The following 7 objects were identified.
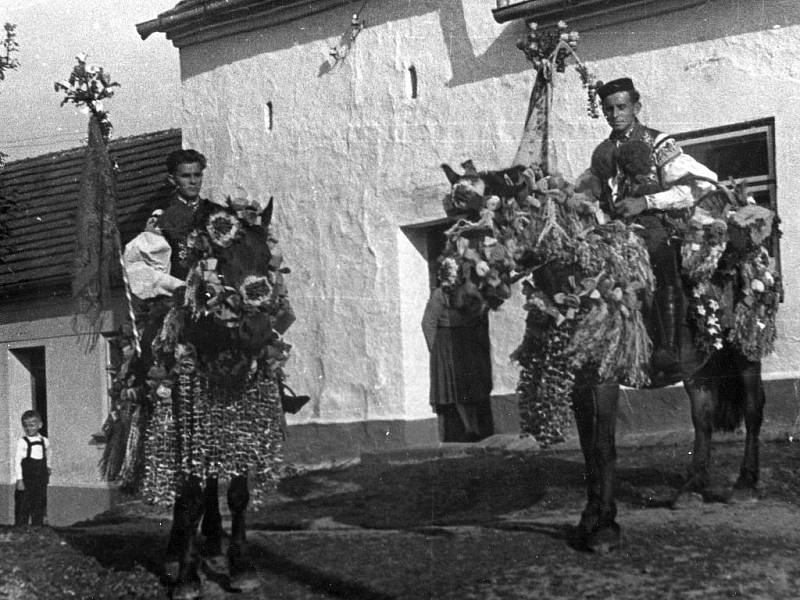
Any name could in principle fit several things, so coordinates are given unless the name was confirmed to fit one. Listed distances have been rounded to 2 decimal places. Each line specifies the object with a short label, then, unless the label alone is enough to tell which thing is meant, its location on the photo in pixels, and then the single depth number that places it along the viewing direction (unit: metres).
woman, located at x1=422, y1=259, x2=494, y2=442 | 11.52
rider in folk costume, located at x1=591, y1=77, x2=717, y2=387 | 6.47
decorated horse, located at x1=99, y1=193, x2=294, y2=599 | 5.62
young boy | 13.04
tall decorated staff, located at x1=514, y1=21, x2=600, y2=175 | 6.05
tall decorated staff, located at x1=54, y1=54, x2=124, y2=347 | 7.31
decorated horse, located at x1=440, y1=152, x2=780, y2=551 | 5.57
